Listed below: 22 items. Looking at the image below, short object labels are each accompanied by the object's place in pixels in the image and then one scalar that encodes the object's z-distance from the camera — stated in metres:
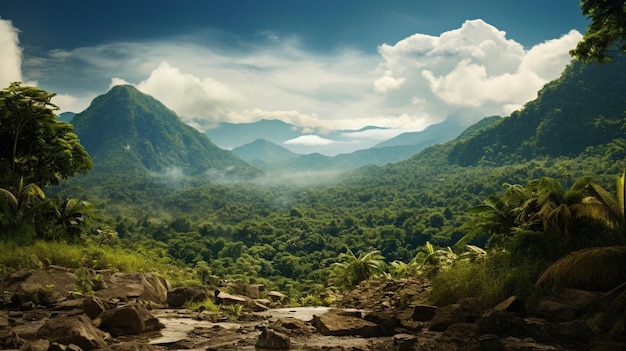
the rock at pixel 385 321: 12.39
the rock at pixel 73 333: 9.02
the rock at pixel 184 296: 17.62
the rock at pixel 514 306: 11.60
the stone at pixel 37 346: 7.93
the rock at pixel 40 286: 14.86
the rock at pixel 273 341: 10.41
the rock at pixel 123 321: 11.23
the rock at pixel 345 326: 12.40
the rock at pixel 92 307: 12.23
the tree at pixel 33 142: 26.44
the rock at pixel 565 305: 10.80
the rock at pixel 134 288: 16.12
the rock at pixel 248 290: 23.48
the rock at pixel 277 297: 23.95
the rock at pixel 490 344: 8.91
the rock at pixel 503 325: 10.63
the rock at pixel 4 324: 10.24
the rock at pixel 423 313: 13.20
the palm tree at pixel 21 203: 24.36
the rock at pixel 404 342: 9.60
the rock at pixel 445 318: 11.97
